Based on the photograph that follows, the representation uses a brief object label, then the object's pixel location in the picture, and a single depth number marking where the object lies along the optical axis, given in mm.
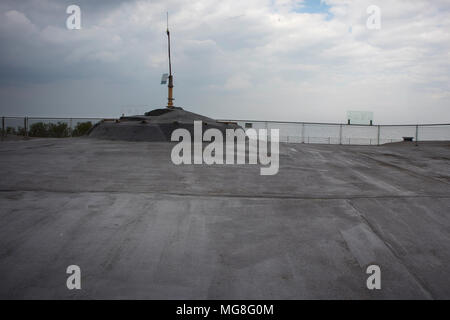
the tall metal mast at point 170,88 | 20984
